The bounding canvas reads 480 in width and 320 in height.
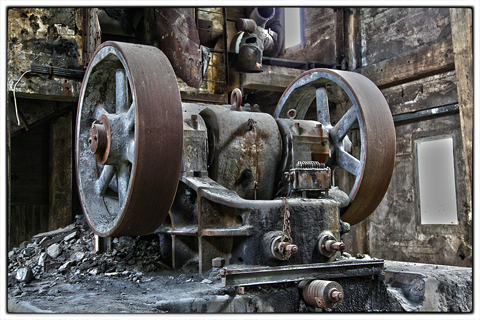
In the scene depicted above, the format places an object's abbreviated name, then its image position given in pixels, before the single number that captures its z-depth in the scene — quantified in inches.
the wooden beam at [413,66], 230.8
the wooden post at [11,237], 234.9
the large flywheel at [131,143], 107.1
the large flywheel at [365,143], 144.1
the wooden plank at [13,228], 235.3
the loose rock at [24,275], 129.3
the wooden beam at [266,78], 268.5
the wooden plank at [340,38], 291.7
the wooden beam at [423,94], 233.1
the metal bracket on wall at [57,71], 208.4
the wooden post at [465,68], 185.5
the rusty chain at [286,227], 121.7
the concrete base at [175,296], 104.0
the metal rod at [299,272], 112.8
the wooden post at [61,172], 239.6
